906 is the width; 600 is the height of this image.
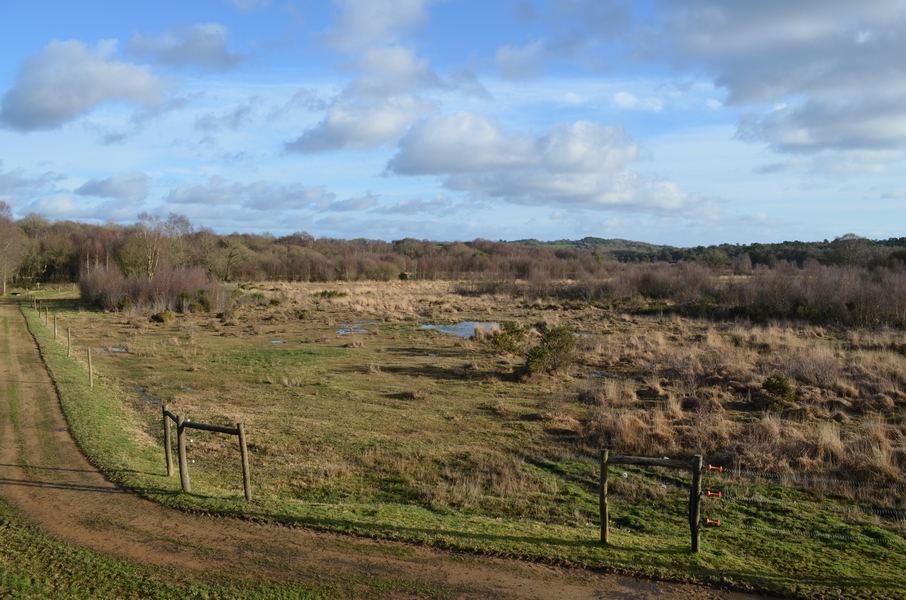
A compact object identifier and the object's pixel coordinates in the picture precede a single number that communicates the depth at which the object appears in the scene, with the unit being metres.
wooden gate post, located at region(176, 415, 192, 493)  8.88
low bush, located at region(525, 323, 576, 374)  22.16
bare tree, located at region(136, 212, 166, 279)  57.50
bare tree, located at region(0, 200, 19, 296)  59.50
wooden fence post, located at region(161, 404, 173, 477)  9.76
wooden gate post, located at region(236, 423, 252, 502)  8.60
